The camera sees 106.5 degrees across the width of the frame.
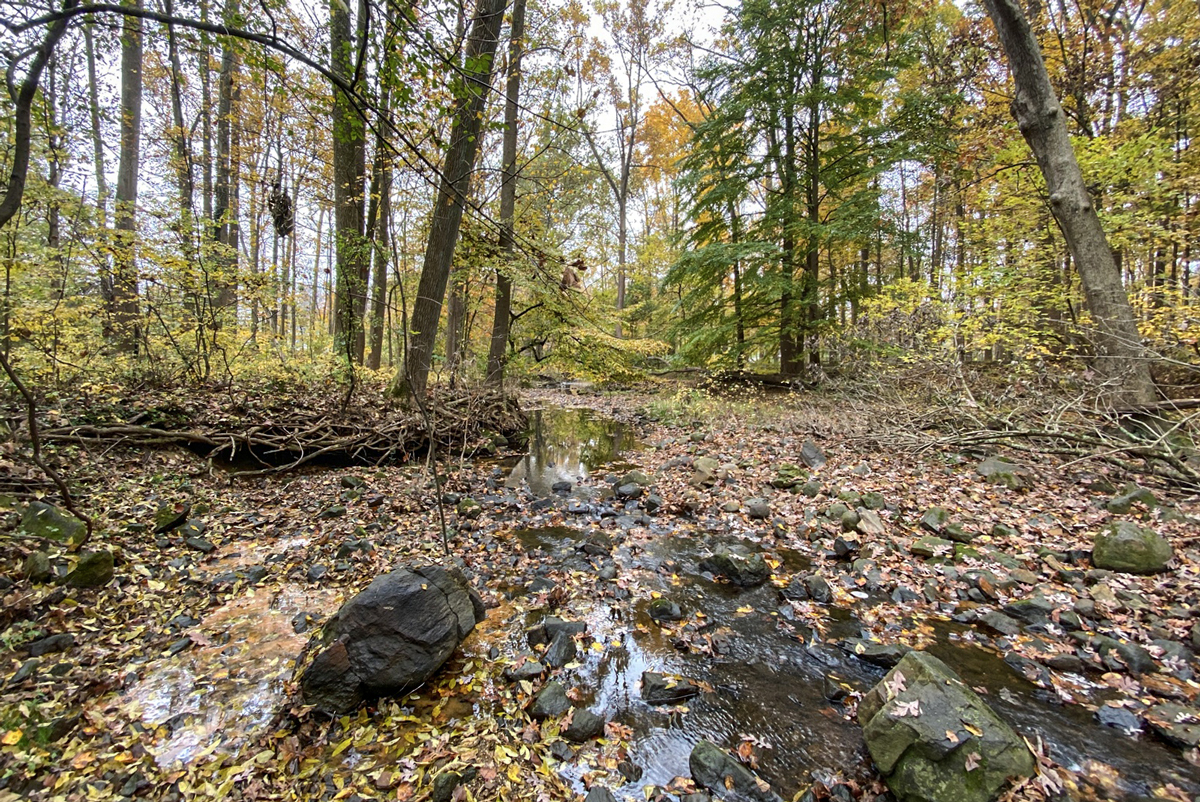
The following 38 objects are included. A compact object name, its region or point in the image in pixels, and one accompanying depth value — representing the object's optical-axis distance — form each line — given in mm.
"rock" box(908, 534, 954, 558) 4375
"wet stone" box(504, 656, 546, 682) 3082
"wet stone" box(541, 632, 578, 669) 3247
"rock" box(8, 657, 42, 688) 2488
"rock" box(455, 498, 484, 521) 5741
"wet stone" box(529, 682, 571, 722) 2789
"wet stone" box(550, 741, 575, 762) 2523
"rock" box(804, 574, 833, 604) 4003
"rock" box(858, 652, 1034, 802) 2188
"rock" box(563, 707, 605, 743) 2650
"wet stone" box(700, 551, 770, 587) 4344
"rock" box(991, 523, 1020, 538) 4441
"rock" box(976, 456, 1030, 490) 5359
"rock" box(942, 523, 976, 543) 4535
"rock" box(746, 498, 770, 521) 5668
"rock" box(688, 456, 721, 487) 7050
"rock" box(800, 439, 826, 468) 7082
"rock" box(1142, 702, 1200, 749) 2395
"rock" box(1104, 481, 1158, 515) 4402
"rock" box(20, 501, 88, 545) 3418
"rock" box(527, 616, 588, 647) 3467
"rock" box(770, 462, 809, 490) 6480
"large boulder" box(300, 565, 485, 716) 2760
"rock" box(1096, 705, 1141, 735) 2534
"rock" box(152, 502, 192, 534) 4343
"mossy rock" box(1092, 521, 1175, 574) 3678
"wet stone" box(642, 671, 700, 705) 2957
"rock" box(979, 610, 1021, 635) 3383
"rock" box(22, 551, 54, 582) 3111
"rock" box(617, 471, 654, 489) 7094
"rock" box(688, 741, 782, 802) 2314
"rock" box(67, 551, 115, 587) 3291
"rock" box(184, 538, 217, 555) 4277
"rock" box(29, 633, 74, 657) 2723
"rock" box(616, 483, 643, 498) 6723
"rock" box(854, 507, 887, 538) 4852
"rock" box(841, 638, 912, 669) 3141
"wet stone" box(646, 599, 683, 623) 3840
